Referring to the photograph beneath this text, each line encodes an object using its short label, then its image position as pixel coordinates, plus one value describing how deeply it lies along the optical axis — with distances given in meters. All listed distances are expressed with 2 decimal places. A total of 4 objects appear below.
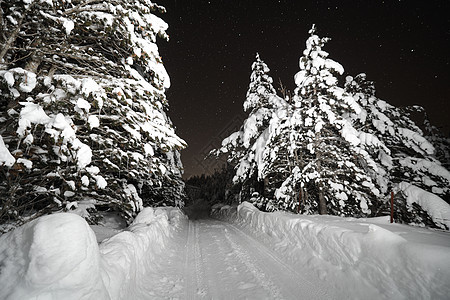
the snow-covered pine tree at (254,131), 11.98
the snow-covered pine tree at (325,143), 9.09
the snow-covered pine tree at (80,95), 3.54
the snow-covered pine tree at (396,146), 9.46
